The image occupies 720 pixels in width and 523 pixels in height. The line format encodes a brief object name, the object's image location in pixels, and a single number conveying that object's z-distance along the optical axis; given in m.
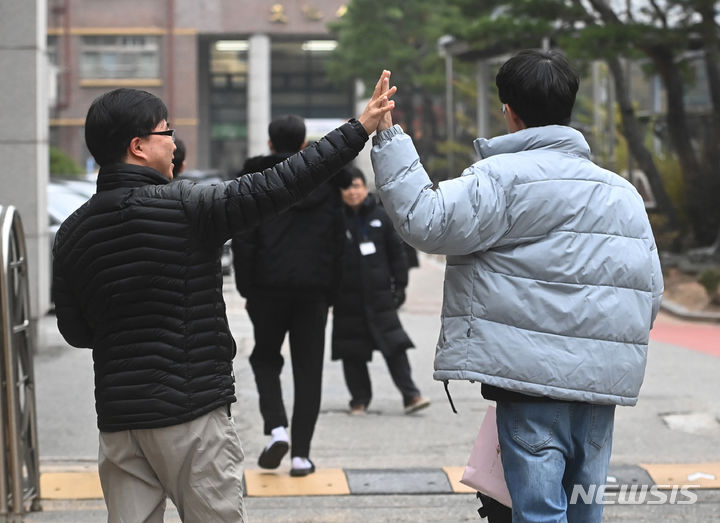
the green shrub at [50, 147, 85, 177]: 32.38
